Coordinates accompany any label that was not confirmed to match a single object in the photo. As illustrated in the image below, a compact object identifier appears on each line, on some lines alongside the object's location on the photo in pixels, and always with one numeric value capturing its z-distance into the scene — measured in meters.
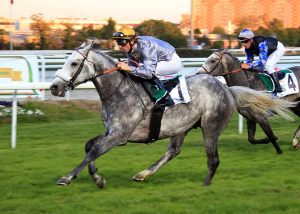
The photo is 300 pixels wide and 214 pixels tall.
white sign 16.62
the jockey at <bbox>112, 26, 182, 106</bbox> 9.05
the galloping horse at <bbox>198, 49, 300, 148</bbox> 12.90
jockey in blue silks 12.78
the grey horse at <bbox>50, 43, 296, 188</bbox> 8.89
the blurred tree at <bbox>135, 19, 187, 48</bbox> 51.79
